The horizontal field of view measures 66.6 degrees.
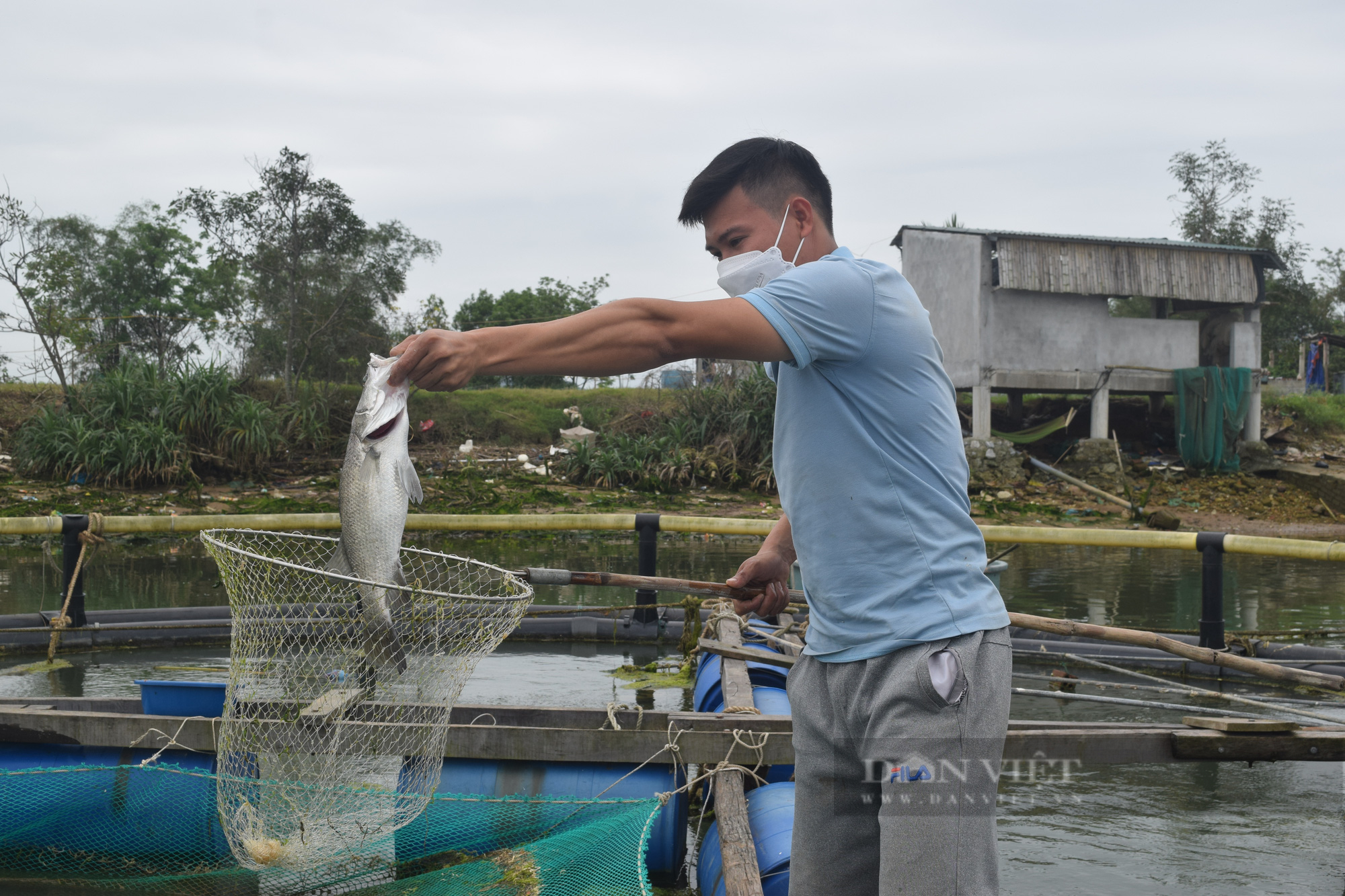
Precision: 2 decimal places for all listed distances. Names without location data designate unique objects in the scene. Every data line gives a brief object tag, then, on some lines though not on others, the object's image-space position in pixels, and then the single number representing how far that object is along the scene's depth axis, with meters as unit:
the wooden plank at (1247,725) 3.39
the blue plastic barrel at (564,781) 3.73
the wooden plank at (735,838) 2.61
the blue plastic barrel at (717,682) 4.71
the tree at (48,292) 16.98
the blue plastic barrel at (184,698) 4.00
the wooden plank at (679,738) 3.41
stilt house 20.66
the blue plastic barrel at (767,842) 3.03
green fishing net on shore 20.69
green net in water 3.35
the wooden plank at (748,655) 4.56
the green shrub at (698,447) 17.78
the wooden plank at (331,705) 3.13
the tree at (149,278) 34.06
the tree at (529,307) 31.03
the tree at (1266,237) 35.12
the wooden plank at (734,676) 4.14
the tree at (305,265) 20.45
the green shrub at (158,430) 15.27
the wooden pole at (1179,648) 4.29
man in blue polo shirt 1.78
